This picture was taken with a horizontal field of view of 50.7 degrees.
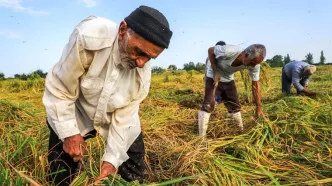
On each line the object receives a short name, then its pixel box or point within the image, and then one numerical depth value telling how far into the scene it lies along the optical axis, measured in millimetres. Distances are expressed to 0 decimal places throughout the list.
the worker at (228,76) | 3802
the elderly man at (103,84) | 1742
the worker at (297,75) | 6720
